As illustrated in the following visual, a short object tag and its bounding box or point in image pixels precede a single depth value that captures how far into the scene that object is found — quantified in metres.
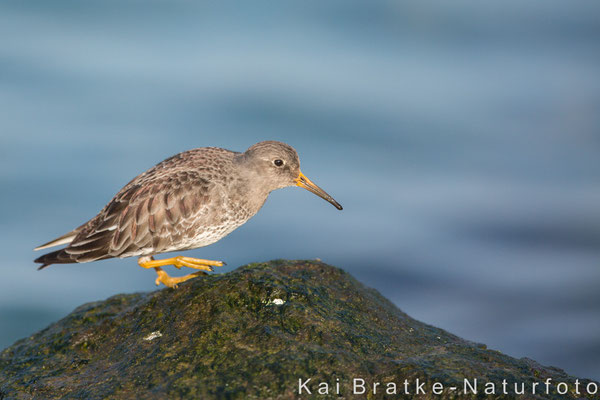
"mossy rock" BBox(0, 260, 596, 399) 10.58
